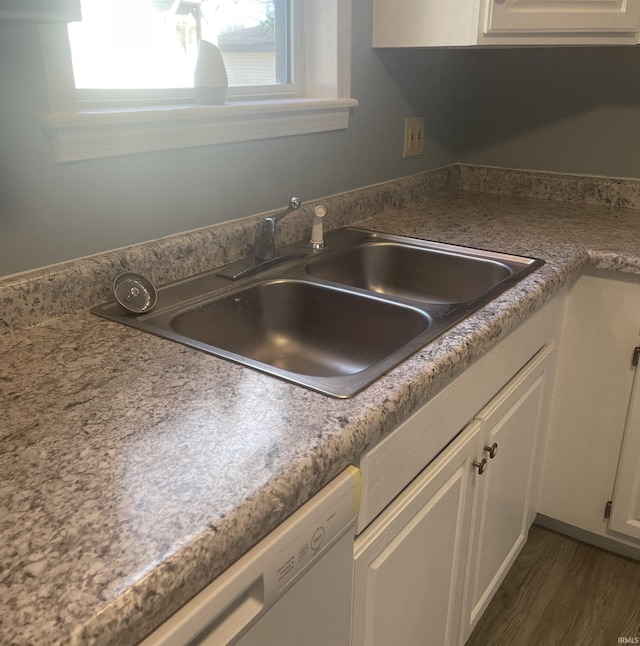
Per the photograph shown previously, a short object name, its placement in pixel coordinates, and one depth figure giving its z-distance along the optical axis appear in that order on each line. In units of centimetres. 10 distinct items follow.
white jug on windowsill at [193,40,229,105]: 127
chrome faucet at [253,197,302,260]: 132
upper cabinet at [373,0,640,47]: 148
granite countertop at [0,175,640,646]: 51
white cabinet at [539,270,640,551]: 149
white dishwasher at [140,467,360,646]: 57
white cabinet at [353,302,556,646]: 89
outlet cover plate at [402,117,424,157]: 190
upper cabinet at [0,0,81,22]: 79
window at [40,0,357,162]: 105
